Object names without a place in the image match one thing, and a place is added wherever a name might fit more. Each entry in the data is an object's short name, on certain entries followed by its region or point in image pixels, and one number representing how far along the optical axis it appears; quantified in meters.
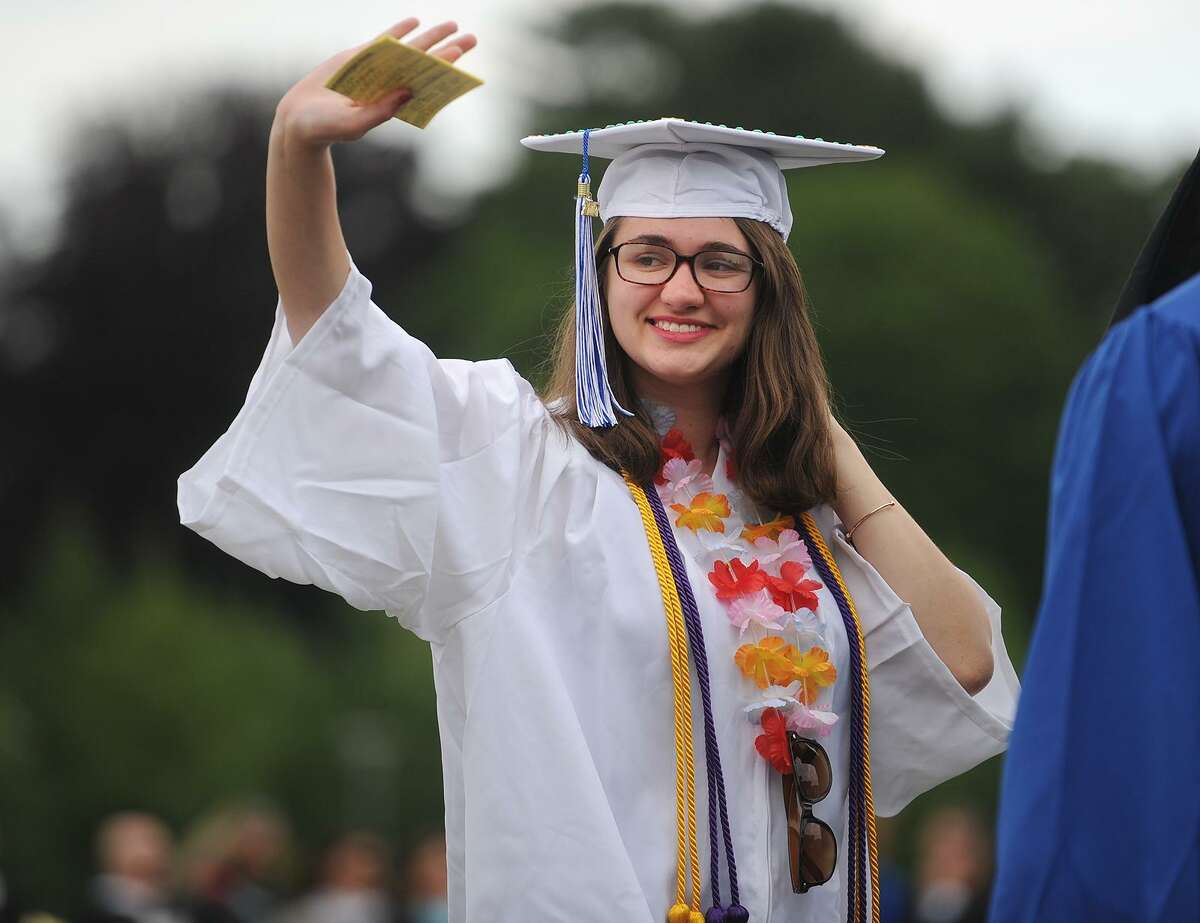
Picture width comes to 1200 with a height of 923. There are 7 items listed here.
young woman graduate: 6.38
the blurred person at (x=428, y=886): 18.94
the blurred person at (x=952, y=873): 17.03
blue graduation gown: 4.12
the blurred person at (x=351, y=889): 19.94
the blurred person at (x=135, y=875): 15.80
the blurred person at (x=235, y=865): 17.78
